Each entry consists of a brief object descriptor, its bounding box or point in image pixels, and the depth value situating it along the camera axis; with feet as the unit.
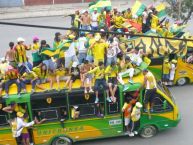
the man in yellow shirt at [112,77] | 31.89
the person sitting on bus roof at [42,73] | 32.83
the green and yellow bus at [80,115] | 31.35
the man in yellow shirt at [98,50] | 37.27
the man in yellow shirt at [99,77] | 32.01
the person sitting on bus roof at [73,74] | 32.47
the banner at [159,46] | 42.93
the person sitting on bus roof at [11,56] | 36.42
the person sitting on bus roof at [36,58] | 35.91
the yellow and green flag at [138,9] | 50.98
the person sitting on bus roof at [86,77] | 31.86
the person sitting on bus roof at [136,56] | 37.14
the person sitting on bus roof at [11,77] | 31.68
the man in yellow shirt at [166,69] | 43.27
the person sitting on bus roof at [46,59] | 33.53
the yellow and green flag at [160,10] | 51.95
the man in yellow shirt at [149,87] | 32.60
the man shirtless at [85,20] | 48.18
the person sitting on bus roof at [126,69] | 33.21
